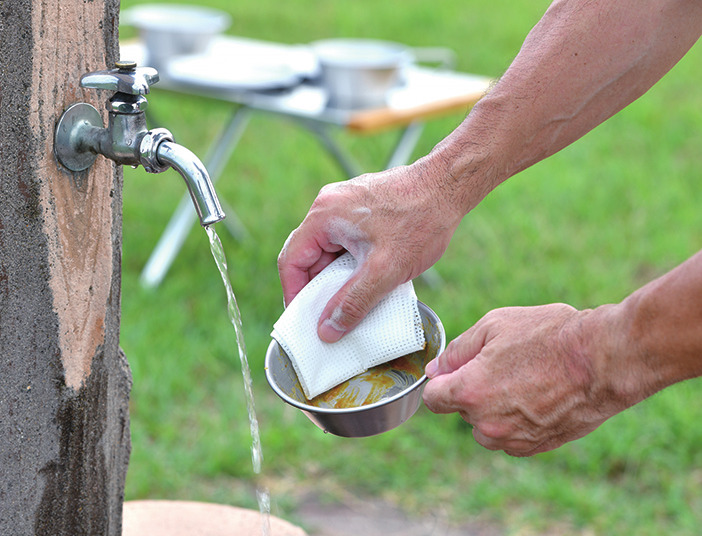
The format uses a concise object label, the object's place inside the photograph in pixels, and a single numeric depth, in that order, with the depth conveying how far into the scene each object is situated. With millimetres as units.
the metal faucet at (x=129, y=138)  1477
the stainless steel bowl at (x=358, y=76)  2955
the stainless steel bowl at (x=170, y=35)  3848
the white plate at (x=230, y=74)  3121
